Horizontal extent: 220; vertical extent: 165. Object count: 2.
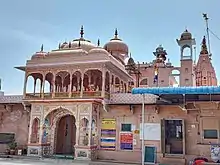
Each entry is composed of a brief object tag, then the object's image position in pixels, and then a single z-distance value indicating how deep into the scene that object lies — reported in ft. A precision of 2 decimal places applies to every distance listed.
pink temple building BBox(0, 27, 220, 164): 50.83
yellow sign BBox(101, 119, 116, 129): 56.08
